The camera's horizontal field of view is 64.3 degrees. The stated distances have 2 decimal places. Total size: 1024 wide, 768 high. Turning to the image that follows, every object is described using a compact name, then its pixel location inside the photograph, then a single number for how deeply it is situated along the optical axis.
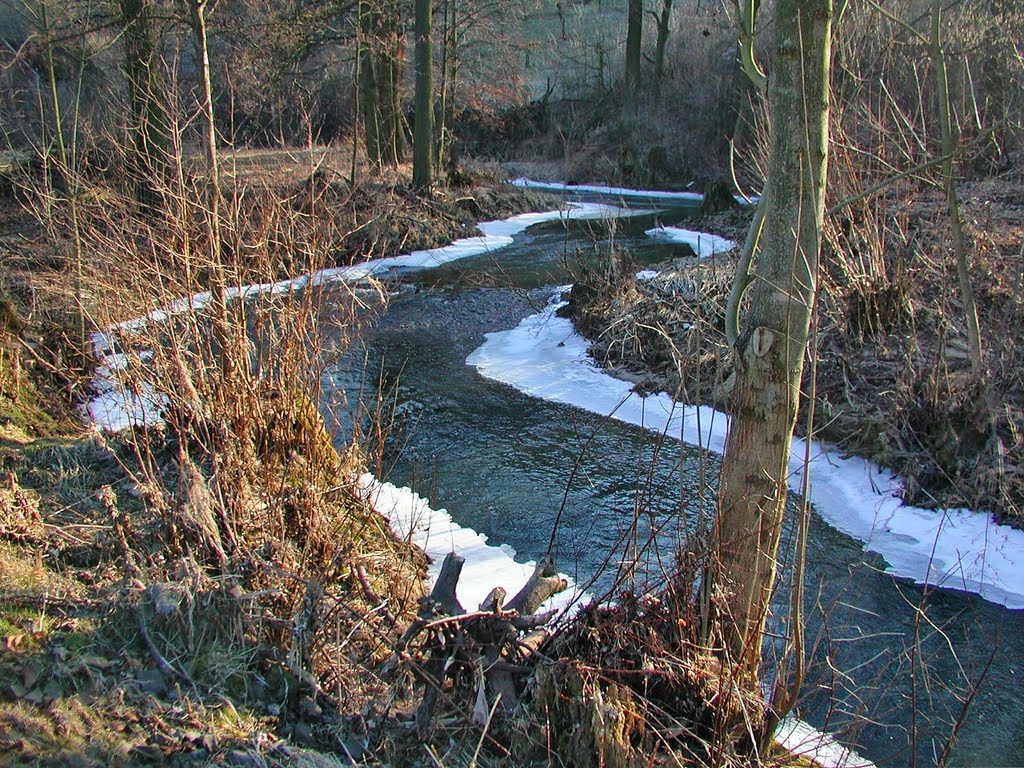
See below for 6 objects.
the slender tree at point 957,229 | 5.95
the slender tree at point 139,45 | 11.20
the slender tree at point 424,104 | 17.89
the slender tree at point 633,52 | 29.69
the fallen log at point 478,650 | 3.30
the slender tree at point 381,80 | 17.75
